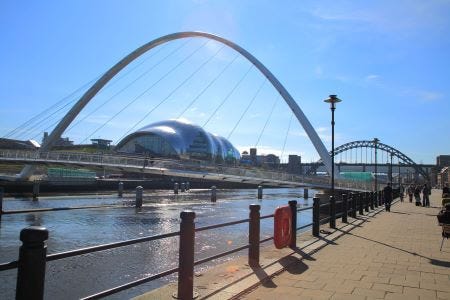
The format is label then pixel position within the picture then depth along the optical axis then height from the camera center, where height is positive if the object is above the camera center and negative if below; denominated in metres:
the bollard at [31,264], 3.85 -0.70
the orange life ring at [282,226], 10.30 -0.90
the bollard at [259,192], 52.62 -0.81
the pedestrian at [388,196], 28.28 -0.45
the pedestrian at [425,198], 36.16 -0.69
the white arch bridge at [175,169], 48.56 +1.51
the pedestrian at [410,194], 42.99 -0.43
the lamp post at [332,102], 22.09 +4.05
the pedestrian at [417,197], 36.28 -0.58
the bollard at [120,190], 43.20 -0.78
